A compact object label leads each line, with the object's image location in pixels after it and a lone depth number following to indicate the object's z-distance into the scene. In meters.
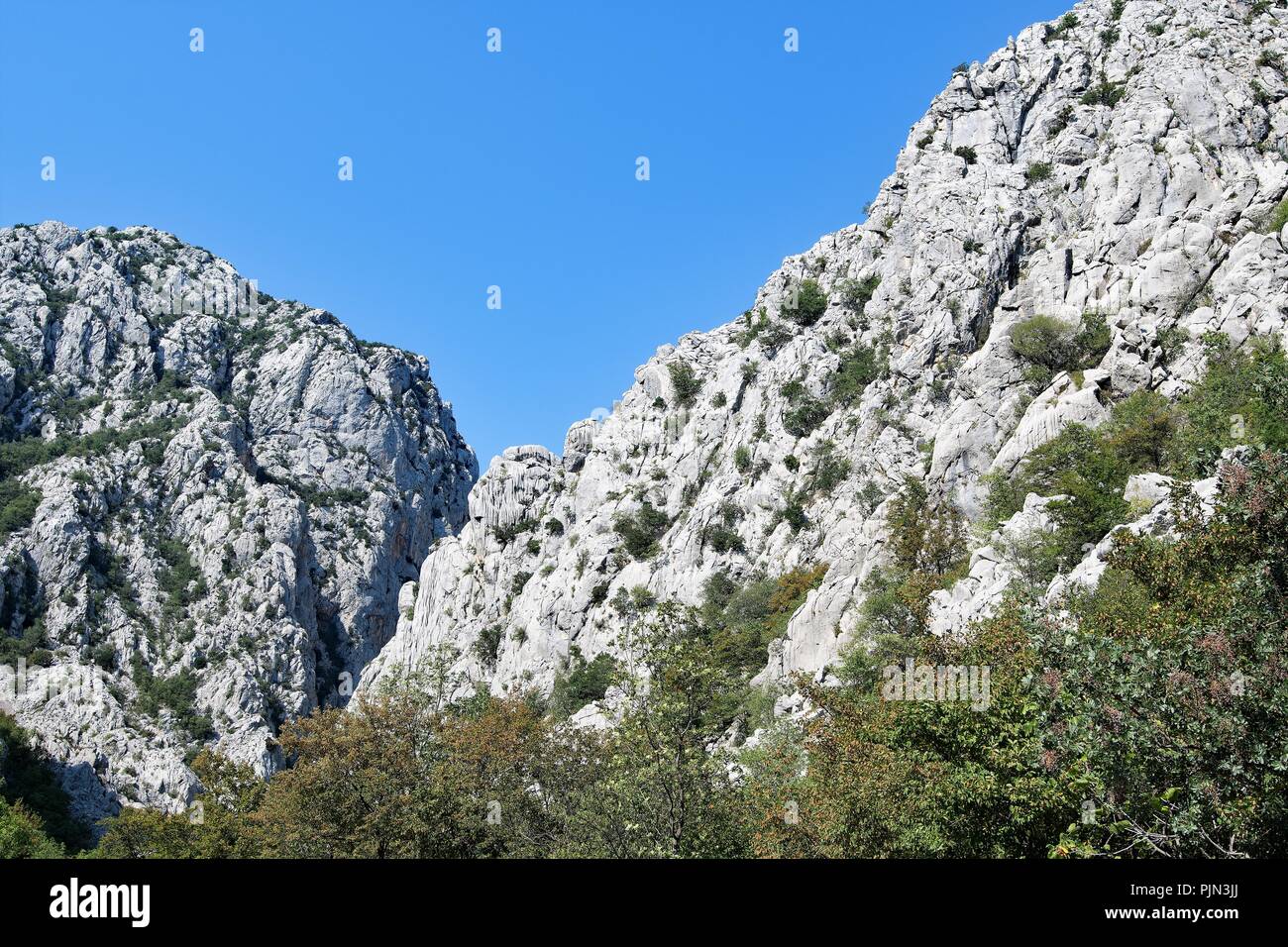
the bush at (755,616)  55.47
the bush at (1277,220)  48.06
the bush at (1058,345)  51.50
